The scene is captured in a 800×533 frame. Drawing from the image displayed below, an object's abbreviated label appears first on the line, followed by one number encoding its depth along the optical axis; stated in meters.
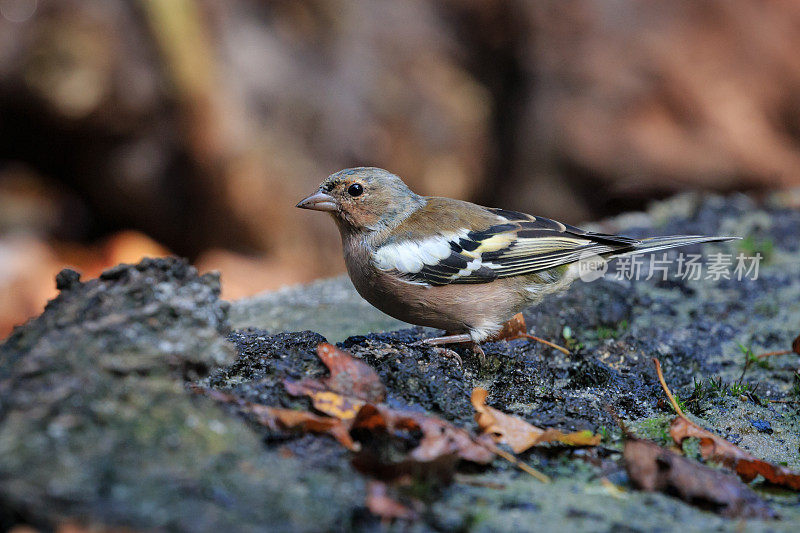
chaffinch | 7.48
